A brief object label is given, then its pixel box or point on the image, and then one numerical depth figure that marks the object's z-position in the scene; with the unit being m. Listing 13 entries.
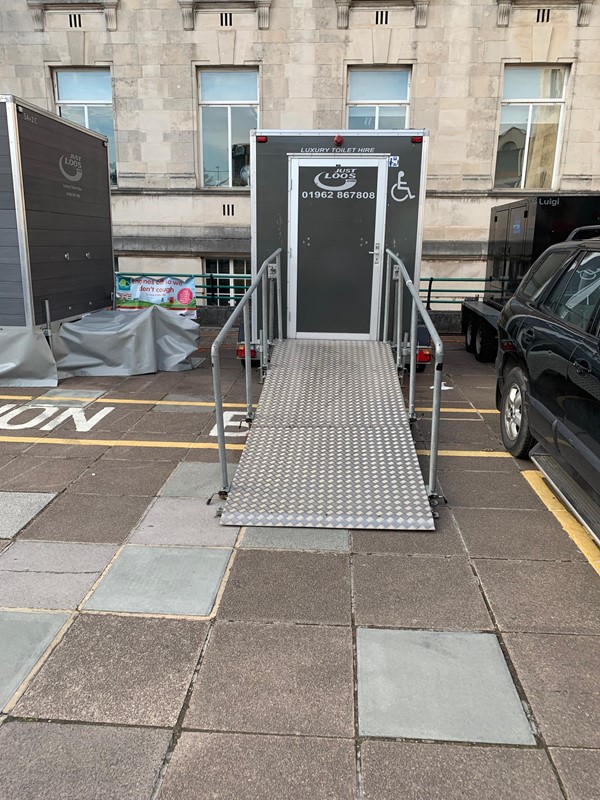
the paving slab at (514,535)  3.98
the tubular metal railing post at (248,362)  5.67
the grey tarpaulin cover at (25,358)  7.87
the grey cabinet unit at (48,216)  7.36
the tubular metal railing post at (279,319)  7.77
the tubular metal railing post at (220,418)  4.28
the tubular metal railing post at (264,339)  6.79
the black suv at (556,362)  4.01
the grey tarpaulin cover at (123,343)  8.65
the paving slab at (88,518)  4.21
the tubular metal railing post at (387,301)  7.38
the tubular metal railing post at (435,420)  4.12
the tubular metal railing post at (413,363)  5.10
